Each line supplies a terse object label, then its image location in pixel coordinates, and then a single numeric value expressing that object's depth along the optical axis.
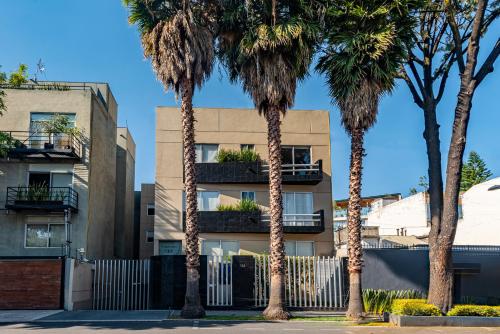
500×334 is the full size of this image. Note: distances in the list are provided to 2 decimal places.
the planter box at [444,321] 16.81
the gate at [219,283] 21.70
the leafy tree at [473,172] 58.66
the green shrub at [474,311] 17.44
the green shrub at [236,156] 27.88
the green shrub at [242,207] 26.98
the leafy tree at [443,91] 18.50
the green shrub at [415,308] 17.03
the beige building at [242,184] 27.25
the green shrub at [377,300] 20.08
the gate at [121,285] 23.28
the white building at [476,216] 34.09
